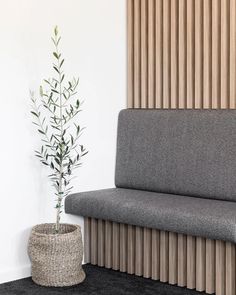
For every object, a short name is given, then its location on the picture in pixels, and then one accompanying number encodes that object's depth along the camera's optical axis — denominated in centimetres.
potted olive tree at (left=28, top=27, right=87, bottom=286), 354
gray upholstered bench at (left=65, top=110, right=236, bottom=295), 337
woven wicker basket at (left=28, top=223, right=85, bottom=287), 352
